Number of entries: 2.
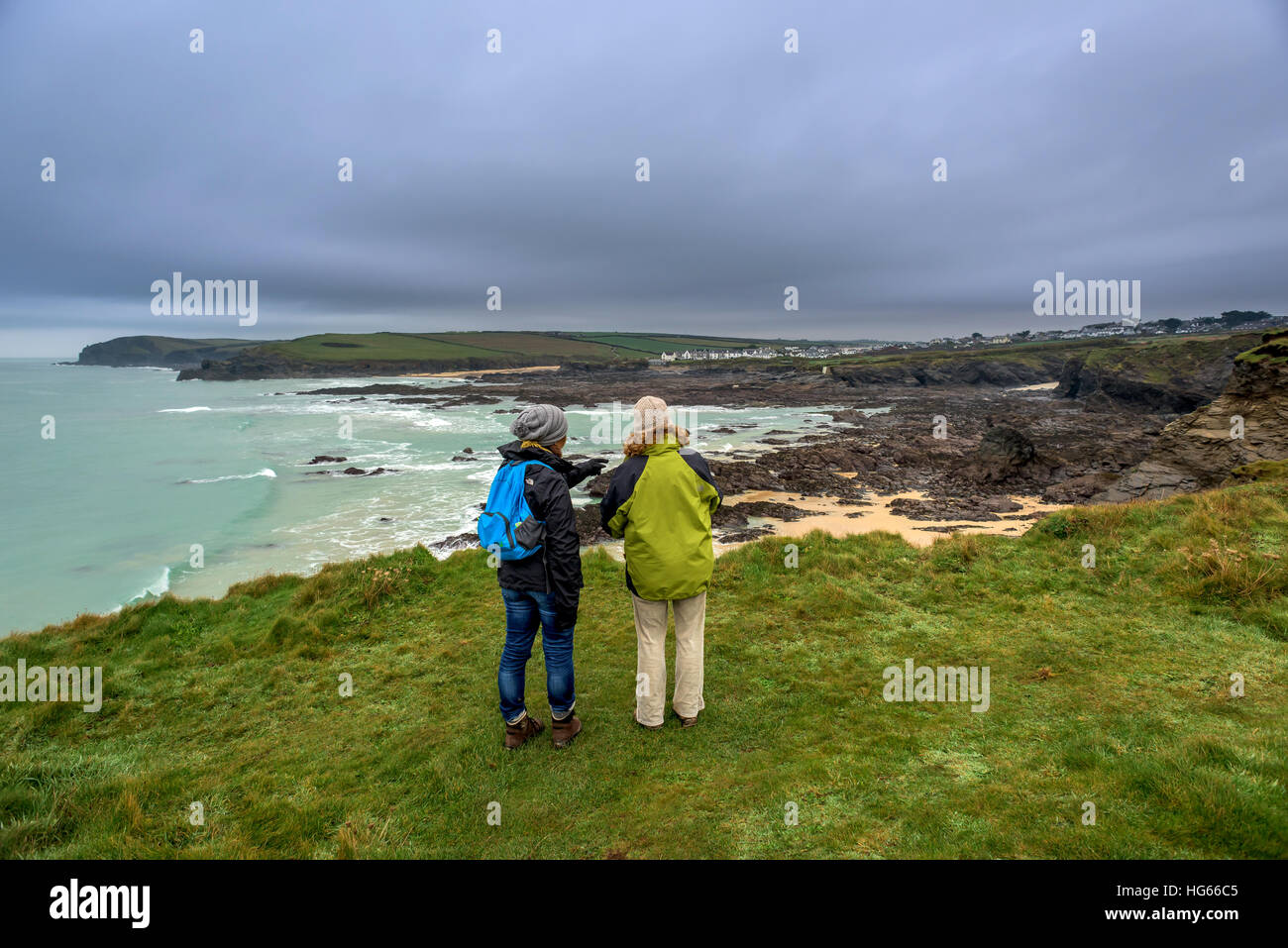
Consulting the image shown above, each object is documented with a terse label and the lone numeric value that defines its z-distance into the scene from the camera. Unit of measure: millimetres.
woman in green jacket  4551
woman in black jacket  4371
